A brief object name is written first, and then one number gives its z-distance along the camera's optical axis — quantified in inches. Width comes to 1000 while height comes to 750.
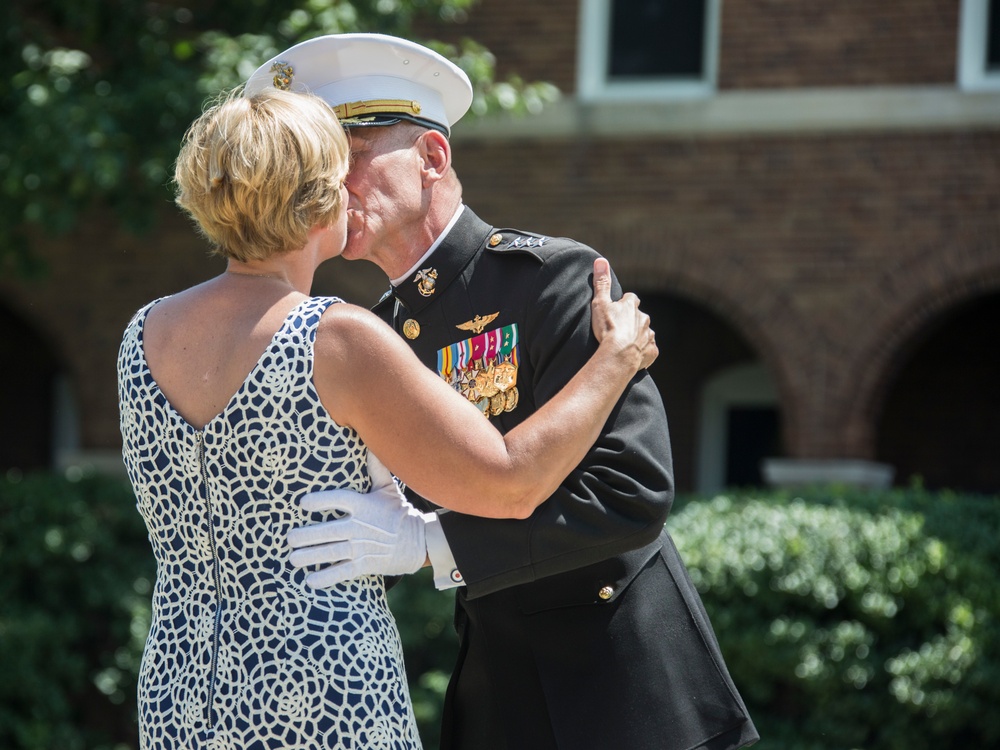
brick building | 700.7
